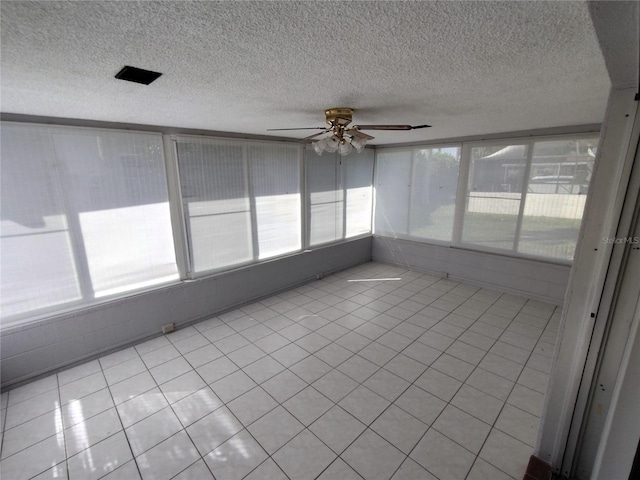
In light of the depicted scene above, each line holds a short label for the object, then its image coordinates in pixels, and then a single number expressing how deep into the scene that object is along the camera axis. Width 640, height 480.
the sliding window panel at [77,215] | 2.51
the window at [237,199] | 3.57
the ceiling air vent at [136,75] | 1.50
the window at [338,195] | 5.05
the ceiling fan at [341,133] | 2.38
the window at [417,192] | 4.99
